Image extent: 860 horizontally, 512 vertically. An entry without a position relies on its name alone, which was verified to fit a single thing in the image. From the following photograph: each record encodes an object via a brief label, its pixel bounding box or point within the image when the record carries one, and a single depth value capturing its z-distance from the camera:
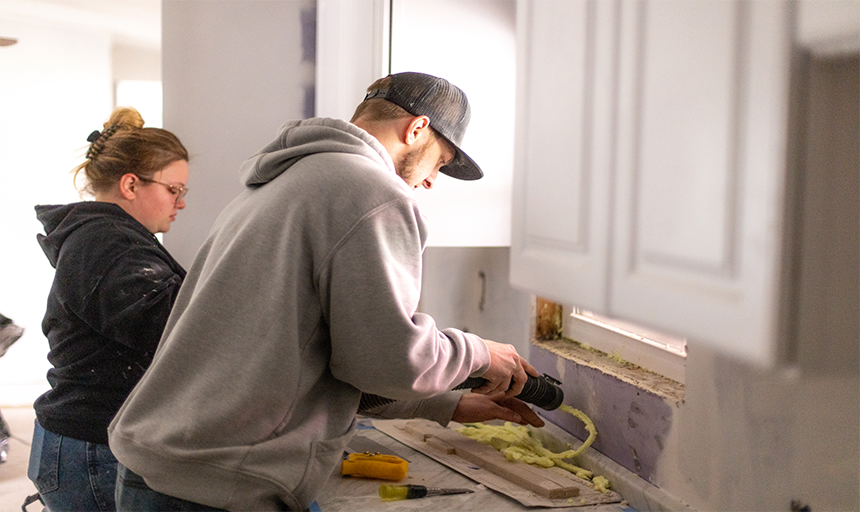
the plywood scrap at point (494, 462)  1.41
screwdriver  1.37
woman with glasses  1.51
